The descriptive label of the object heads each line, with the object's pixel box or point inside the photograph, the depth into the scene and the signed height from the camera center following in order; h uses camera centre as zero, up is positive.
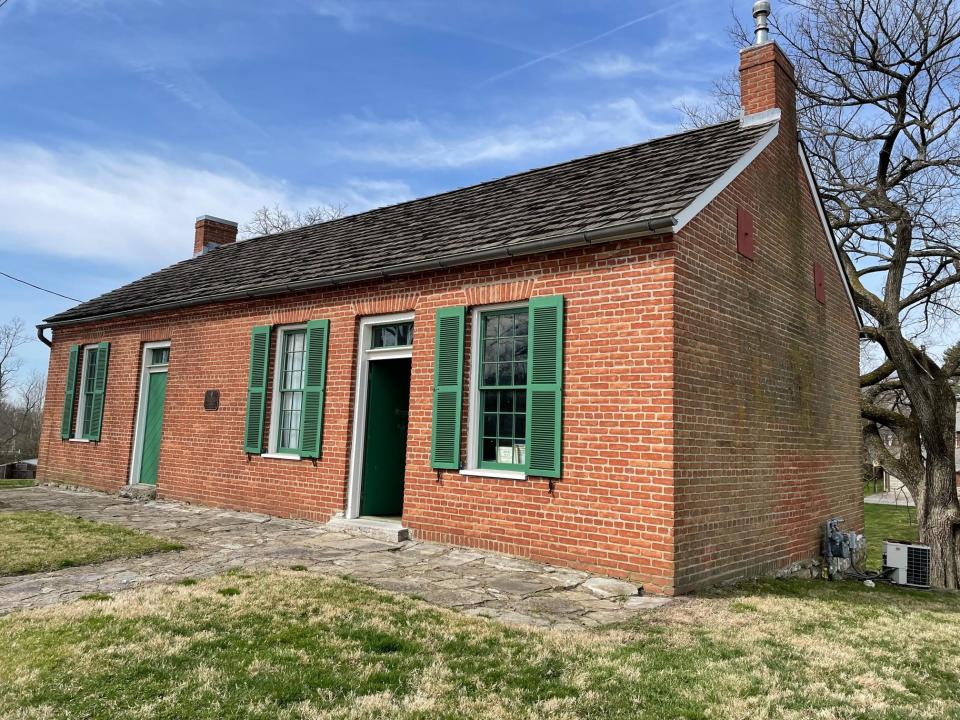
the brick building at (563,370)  6.85 +0.92
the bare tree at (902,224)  15.00 +5.47
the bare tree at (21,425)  41.75 -0.26
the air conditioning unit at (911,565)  10.82 -1.81
